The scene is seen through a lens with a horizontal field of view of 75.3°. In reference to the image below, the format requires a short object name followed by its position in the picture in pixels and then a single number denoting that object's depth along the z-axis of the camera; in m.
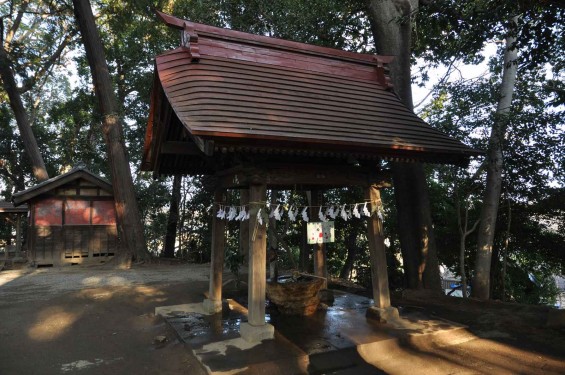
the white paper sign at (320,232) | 5.93
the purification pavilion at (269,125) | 4.62
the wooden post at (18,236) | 15.55
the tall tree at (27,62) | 15.70
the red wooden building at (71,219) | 13.54
